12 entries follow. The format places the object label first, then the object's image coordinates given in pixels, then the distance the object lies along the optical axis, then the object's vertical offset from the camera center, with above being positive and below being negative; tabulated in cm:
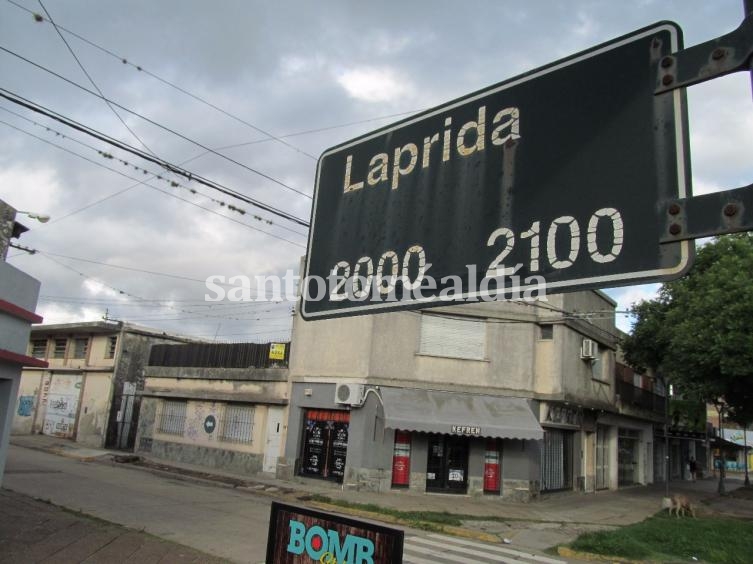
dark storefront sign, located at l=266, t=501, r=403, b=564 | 334 -77
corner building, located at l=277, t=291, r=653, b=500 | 1881 +62
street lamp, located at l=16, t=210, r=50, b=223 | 1105 +310
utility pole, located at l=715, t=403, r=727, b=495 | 2650 -156
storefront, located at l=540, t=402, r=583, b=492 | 2070 -62
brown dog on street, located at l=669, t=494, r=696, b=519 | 1820 -209
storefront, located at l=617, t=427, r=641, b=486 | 2833 -109
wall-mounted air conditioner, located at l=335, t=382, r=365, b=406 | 1919 +58
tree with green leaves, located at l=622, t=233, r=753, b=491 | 1677 +344
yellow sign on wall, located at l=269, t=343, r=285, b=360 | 2238 +199
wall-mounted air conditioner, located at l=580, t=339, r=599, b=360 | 2275 +301
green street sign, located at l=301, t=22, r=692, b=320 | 181 +83
